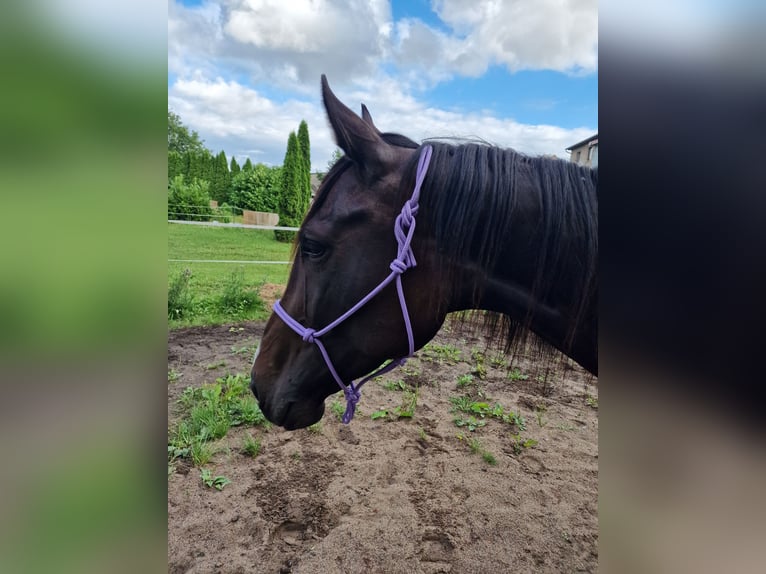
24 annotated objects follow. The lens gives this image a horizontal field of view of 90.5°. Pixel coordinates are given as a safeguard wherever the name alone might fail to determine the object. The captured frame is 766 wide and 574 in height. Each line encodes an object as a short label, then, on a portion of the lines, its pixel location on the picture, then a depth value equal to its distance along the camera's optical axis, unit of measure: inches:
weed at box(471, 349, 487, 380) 184.7
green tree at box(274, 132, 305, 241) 555.5
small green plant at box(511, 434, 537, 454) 124.0
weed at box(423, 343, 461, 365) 202.2
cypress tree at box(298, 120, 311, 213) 576.1
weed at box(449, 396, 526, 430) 140.0
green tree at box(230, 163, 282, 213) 706.2
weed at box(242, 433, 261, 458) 113.4
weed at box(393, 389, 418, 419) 140.1
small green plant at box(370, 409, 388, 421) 138.2
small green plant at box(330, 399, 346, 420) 138.1
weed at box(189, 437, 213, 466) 107.4
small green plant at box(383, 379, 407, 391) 165.2
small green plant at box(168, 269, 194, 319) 220.2
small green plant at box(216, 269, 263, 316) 243.8
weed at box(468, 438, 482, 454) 121.2
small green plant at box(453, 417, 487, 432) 136.0
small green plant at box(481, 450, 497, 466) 115.8
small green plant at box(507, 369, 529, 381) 181.8
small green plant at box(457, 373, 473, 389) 171.8
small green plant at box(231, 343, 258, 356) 185.0
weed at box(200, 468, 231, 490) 99.5
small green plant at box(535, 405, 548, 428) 140.4
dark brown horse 51.3
